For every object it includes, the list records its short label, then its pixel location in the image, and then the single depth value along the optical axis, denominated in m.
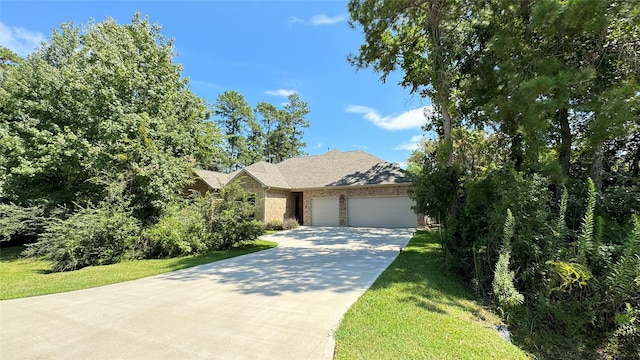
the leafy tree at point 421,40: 9.34
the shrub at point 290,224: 18.74
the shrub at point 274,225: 18.48
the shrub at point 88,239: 8.68
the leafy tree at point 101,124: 11.58
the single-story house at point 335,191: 18.23
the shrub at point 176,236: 9.95
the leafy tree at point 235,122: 35.34
